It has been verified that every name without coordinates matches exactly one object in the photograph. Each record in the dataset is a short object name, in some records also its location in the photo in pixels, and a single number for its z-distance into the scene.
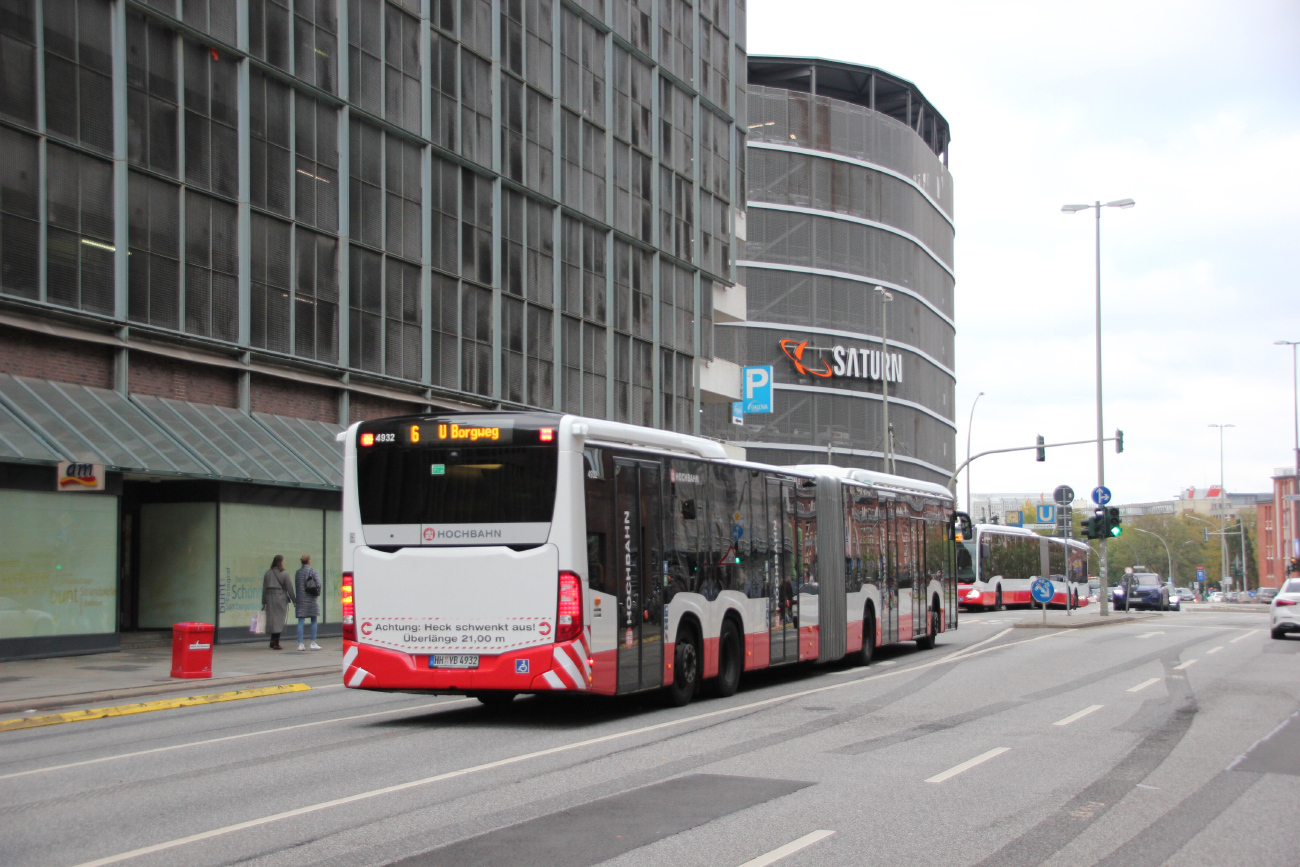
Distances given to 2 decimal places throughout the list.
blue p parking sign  57.56
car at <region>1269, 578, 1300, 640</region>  30.39
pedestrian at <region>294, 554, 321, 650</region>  24.47
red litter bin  18.89
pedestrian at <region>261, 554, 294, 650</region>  24.39
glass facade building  22.91
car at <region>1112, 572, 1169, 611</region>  57.00
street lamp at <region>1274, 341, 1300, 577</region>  70.01
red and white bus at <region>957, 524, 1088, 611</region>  52.41
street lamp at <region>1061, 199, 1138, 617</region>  45.31
